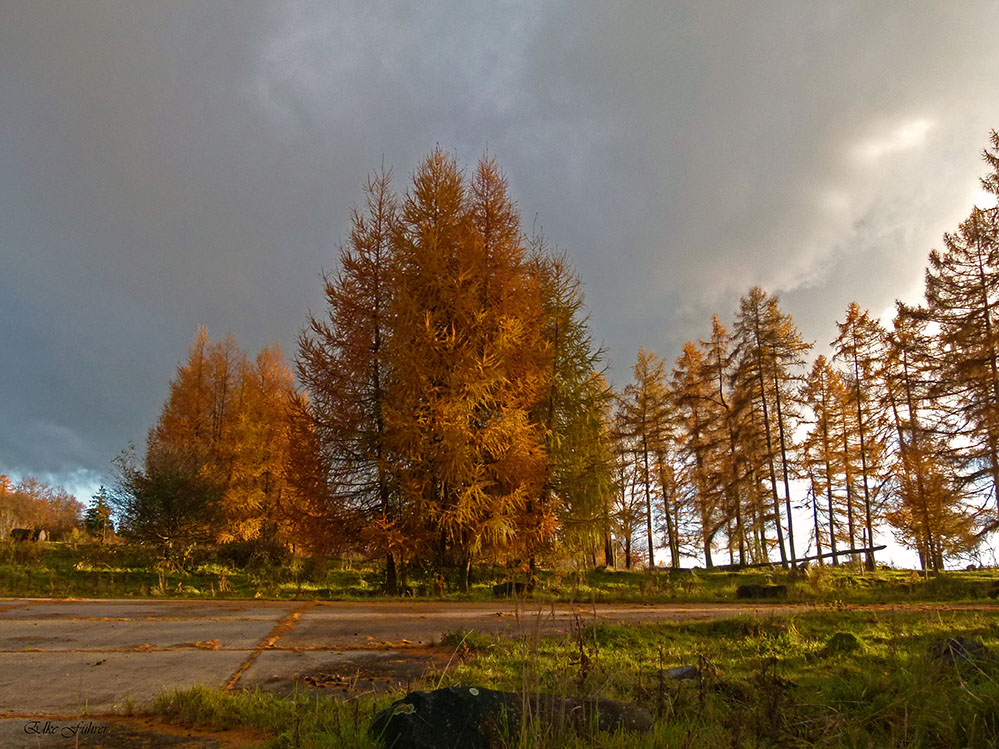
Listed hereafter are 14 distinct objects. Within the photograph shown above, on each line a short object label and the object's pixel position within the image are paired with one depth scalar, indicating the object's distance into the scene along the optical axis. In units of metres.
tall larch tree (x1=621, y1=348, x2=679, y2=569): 31.84
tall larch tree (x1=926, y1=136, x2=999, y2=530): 20.39
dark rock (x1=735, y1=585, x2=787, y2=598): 14.50
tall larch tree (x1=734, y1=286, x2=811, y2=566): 27.95
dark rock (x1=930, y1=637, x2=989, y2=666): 4.57
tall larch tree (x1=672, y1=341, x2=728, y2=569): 29.98
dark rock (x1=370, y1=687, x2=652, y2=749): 2.95
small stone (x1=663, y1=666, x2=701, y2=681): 5.19
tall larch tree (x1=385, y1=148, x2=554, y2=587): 13.67
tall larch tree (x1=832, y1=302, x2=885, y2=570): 28.82
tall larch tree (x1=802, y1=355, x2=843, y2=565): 30.05
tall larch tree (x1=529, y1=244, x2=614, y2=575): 17.30
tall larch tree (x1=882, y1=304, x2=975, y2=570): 21.41
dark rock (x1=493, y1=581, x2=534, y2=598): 13.42
